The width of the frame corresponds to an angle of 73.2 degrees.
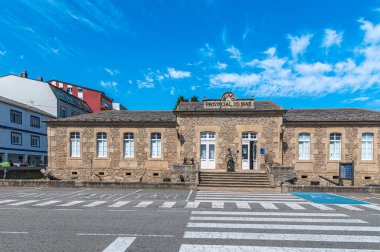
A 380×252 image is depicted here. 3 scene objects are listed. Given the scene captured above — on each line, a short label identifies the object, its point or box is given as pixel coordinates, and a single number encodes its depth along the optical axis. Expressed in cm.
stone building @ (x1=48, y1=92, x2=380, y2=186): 1911
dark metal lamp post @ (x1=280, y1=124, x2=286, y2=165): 1902
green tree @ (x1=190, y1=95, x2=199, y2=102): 4038
